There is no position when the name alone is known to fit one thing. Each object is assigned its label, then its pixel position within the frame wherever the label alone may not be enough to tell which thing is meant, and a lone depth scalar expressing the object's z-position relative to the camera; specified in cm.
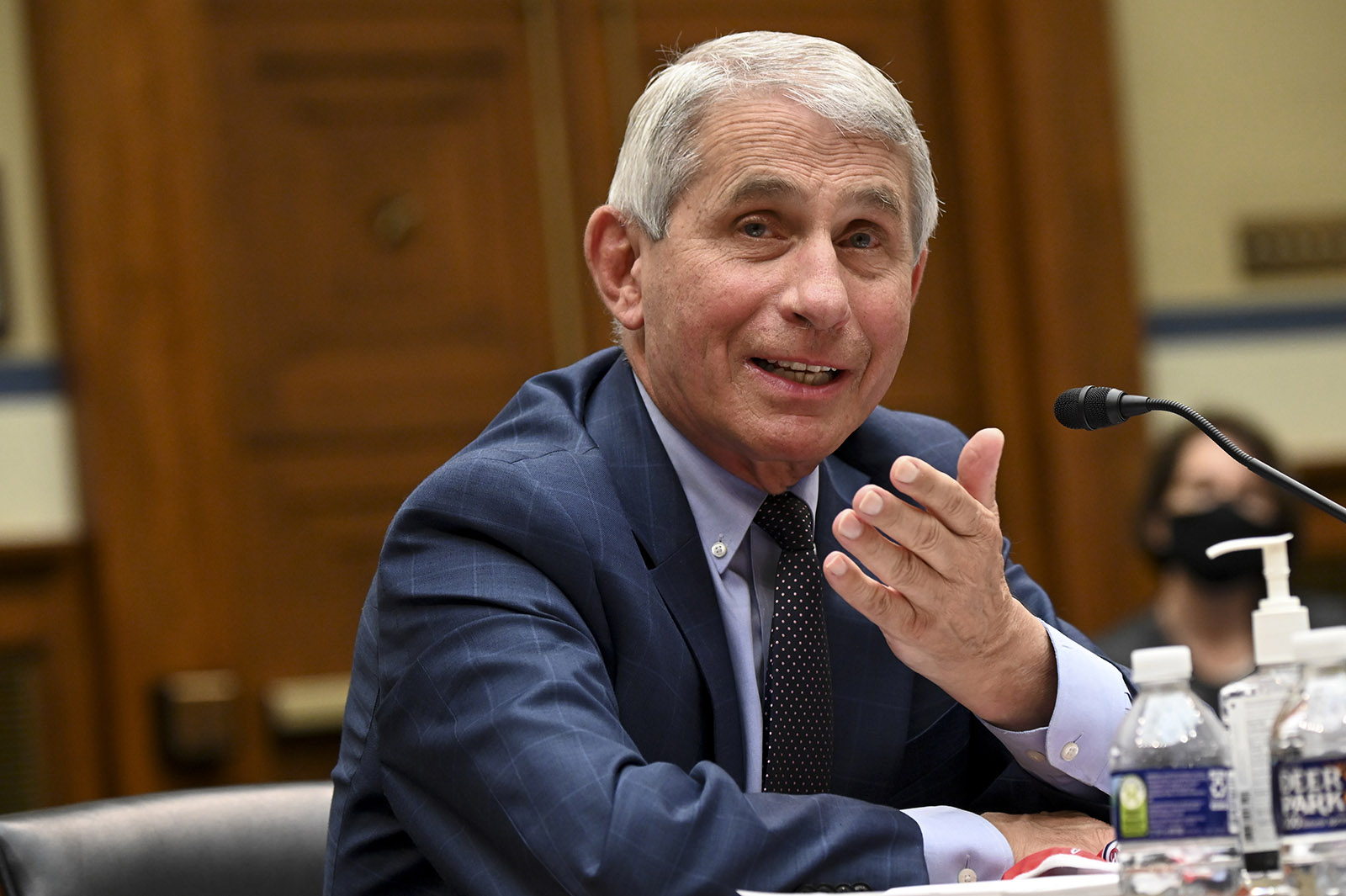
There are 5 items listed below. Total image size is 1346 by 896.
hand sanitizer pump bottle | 552
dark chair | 584
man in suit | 564
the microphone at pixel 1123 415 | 564
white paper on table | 550
